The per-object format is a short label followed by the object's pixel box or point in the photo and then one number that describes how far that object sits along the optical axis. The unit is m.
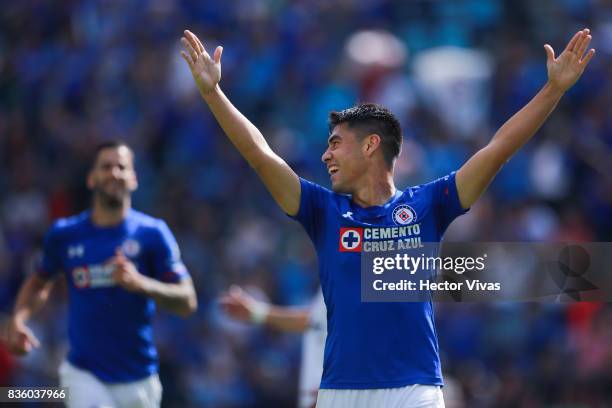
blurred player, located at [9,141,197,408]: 18.28
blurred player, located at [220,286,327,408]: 18.25
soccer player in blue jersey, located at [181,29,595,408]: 13.62
